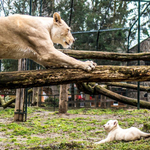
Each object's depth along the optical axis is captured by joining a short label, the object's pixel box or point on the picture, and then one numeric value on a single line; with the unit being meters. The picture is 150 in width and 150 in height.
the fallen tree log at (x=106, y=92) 7.57
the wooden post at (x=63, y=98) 9.15
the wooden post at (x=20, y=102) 7.32
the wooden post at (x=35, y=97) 11.55
